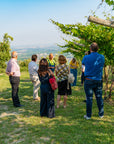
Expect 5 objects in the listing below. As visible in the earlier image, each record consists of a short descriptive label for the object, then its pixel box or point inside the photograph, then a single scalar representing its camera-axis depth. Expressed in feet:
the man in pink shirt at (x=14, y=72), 17.74
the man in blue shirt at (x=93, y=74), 13.01
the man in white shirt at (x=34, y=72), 20.12
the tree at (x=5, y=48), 104.97
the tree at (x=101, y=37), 19.02
